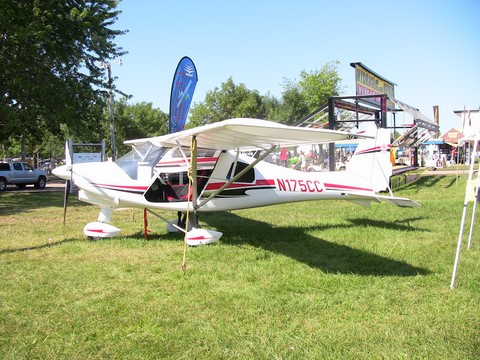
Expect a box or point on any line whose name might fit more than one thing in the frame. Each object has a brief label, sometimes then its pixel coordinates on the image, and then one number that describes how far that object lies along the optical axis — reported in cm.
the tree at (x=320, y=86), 4697
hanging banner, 1442
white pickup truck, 2461
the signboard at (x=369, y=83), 2016
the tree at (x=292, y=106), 4694
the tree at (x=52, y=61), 1692
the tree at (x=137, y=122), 4747
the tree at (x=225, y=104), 5119
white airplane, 776
